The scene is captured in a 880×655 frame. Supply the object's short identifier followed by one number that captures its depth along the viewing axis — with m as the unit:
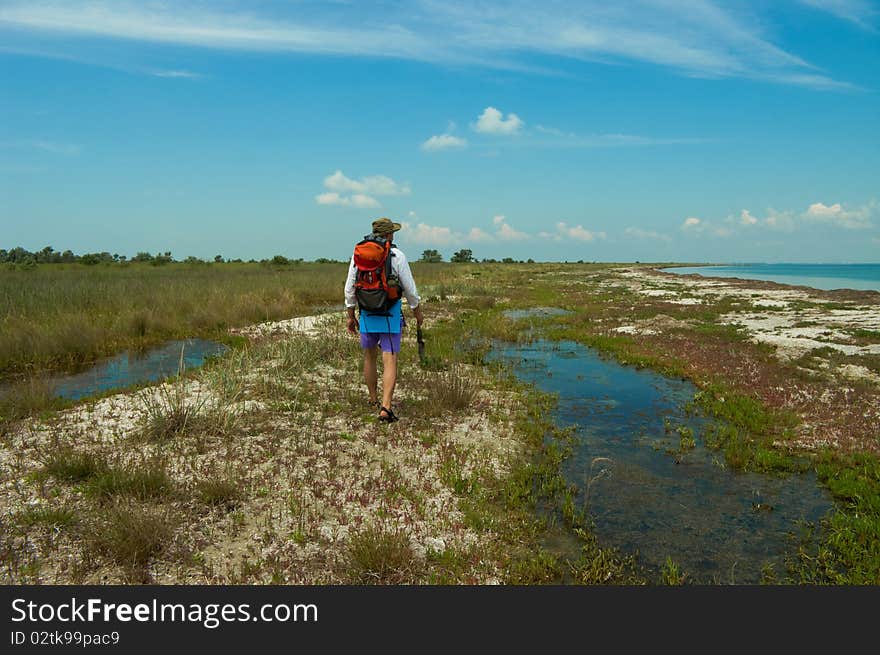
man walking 6.57
